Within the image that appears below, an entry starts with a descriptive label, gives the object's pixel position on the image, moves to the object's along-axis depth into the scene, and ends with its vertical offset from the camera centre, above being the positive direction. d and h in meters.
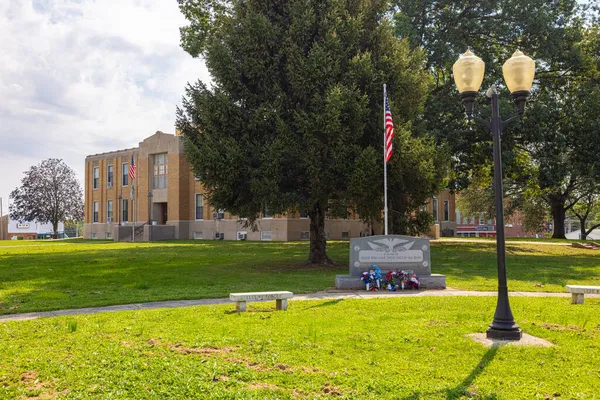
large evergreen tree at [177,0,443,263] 16.03 +3.51
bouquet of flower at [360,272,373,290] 12.06 -1.53
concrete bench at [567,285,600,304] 9.70 -1.54
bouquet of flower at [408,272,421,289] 12.11 -1.66
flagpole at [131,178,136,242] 41.89 -1.15
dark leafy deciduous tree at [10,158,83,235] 73.69 +3.53
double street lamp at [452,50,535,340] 7.02 +1.80
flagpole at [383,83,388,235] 14.55 +0.75
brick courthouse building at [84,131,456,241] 42.69 +0.98
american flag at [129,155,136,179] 38.91 +3.75
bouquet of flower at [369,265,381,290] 12.13 -1.48
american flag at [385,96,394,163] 14.73 +2.36
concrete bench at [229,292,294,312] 8.63 -1.42
